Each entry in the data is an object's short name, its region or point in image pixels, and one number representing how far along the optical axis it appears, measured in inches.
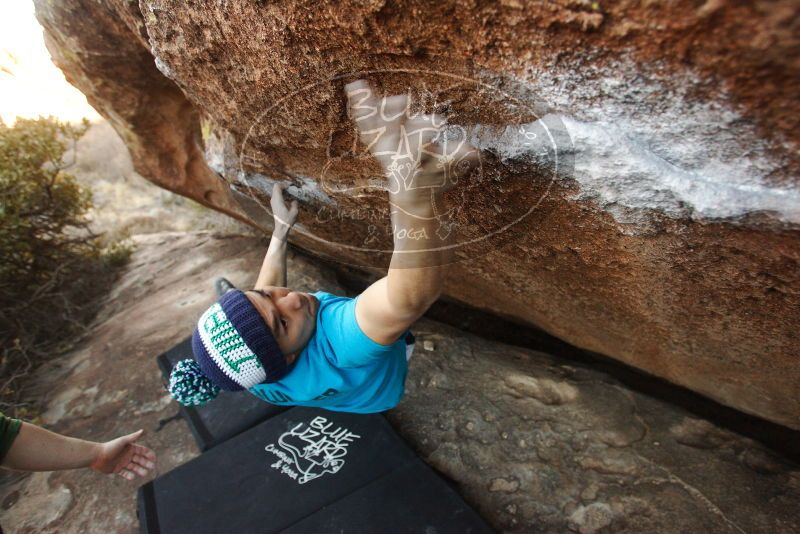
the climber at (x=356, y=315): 35.2
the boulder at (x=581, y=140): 30.2
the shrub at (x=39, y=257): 132.0
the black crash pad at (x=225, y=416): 89.7
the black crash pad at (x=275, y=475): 73.1
